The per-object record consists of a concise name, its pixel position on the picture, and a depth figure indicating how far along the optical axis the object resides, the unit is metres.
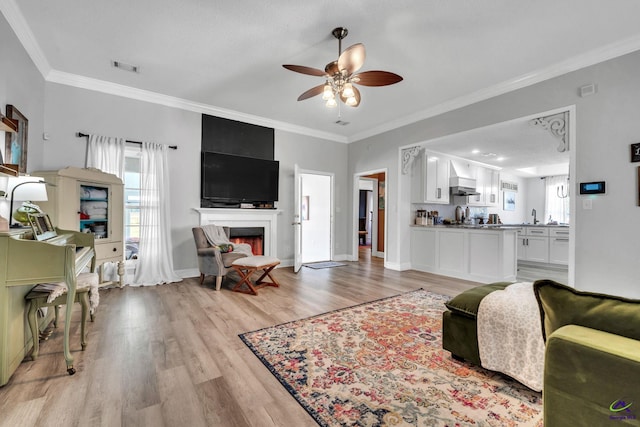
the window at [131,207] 4.09
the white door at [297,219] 5.06
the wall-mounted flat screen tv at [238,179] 4.63
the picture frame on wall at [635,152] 2.75
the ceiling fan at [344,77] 2.46
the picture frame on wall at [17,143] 2.42
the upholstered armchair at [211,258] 3.87
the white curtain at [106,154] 3.77
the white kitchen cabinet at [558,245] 5.80
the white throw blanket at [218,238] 4.17
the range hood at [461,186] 5.90
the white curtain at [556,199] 7.71
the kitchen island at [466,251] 4.27
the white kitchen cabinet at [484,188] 6.61
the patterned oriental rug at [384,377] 1.48
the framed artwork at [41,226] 2.23
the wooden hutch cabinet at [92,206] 2.98
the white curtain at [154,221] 4.05
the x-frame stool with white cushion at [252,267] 3.71
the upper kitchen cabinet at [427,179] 5.39
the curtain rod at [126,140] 3.73
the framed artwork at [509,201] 7.75
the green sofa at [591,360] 0.84
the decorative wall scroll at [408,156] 5.13
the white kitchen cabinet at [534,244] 6.12
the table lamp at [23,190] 2.22
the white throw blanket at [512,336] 1.59
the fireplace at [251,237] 4.98
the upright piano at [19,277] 1.66
